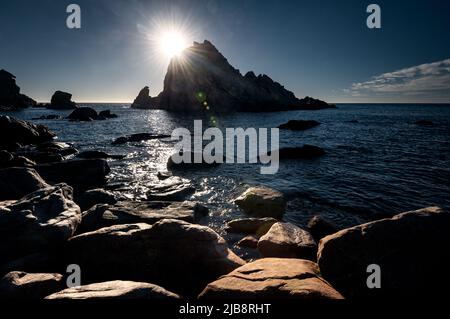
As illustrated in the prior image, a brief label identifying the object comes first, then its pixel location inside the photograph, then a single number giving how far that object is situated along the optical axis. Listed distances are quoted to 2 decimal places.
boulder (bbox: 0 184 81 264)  6.69
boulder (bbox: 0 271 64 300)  5.06
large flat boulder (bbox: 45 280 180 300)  4.67
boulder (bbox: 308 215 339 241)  9.77
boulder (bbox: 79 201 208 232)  9.05
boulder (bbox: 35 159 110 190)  15.24
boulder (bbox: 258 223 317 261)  7.83
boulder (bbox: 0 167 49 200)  10.26
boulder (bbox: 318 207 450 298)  5.28
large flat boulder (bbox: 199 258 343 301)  4.89
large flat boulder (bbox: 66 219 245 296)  6.67
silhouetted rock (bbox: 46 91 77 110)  155.75
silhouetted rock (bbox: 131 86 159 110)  184.16
